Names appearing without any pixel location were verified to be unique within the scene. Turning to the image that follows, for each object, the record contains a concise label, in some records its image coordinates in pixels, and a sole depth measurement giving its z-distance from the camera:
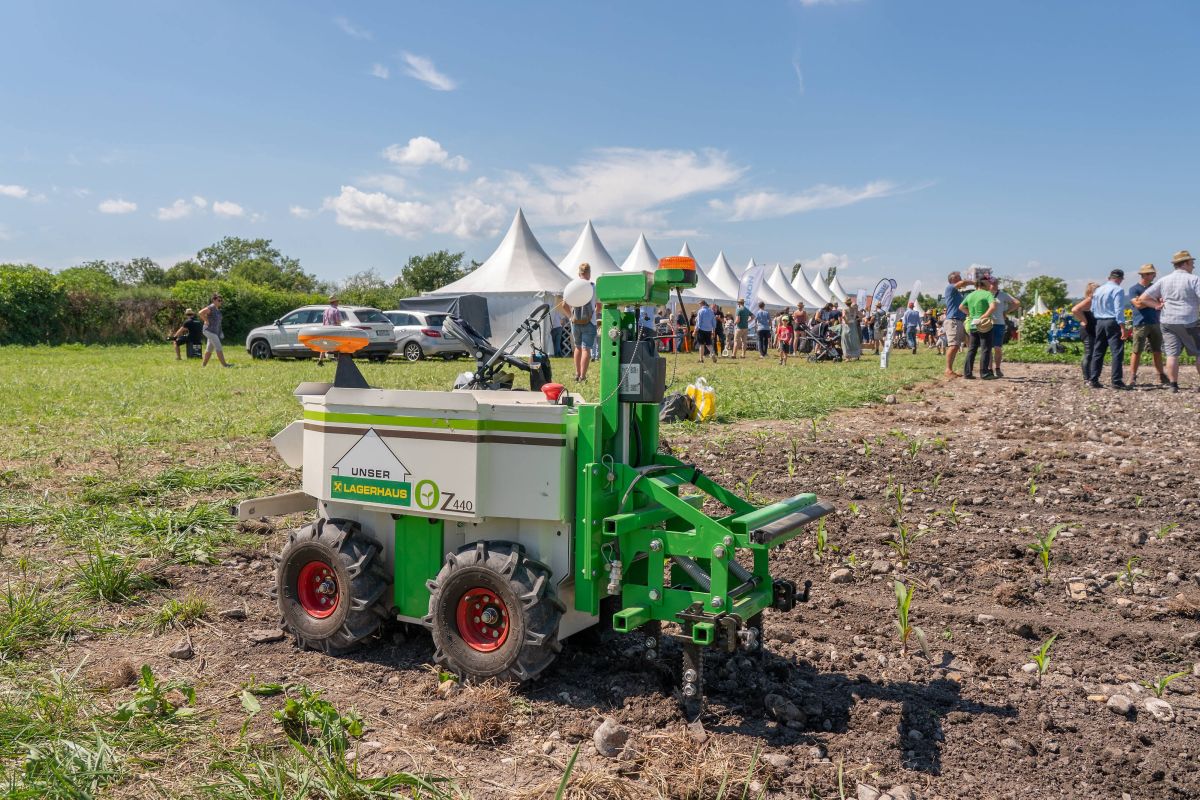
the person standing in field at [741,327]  27.81
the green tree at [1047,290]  122.50
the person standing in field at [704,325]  23.16
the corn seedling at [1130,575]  4.58
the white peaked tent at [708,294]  35.44
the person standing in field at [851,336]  25.05
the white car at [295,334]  23.56
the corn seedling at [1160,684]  3.42
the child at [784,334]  24.17
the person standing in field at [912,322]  32.12
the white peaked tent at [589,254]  31.98
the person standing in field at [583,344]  12.80
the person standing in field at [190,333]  22.11
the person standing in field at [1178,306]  12.80
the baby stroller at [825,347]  25.52
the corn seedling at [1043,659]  3.62
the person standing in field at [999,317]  16.05
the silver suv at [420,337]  24.75
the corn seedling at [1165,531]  5.37
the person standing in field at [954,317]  16.97
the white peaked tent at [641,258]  35.00
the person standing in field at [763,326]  27.83
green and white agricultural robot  3.35
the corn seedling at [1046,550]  4.70
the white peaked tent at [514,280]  28.11
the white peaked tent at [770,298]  41.06
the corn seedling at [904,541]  5.07
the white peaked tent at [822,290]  51.50
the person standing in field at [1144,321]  13.72
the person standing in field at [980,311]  15.40
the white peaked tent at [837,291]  55.81
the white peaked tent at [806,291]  47.84
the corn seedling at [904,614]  3.72
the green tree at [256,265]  86.69
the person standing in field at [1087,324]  14.96
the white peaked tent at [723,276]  41.00
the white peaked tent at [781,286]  44.84
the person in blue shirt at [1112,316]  13.66
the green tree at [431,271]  87.50
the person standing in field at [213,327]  19.14
